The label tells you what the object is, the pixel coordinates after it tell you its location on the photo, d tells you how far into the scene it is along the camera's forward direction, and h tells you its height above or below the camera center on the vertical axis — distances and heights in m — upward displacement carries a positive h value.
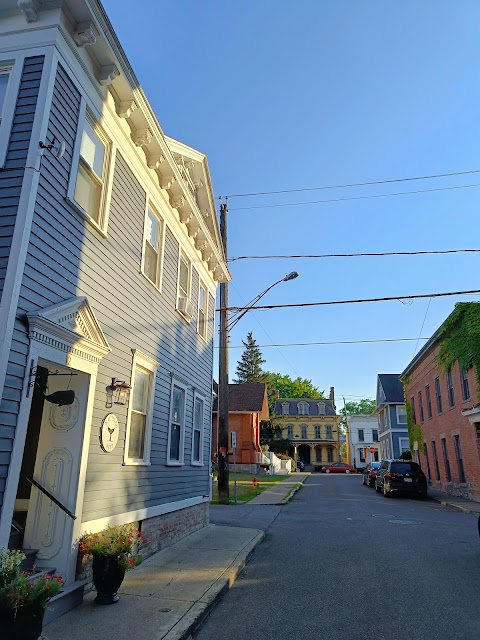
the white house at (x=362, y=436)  67.94 +5.16
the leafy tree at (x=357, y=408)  105.88 +14.48
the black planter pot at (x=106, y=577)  5.41 -1.14
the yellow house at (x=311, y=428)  68.12 +6.19
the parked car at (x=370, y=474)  27.80 -0.04
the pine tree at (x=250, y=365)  77.31 +16.98
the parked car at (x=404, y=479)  21.11 -0.24
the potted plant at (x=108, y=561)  5.41 -0.97
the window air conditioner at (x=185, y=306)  10.53 +3.60
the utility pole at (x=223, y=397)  17.36 +2.66
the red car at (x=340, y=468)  56.78 +0.60
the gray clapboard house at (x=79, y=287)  5.05 +2.34
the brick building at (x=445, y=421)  20.06 +2.47
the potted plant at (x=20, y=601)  3.54 -0.94
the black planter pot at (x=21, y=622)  3.52 -1.08
